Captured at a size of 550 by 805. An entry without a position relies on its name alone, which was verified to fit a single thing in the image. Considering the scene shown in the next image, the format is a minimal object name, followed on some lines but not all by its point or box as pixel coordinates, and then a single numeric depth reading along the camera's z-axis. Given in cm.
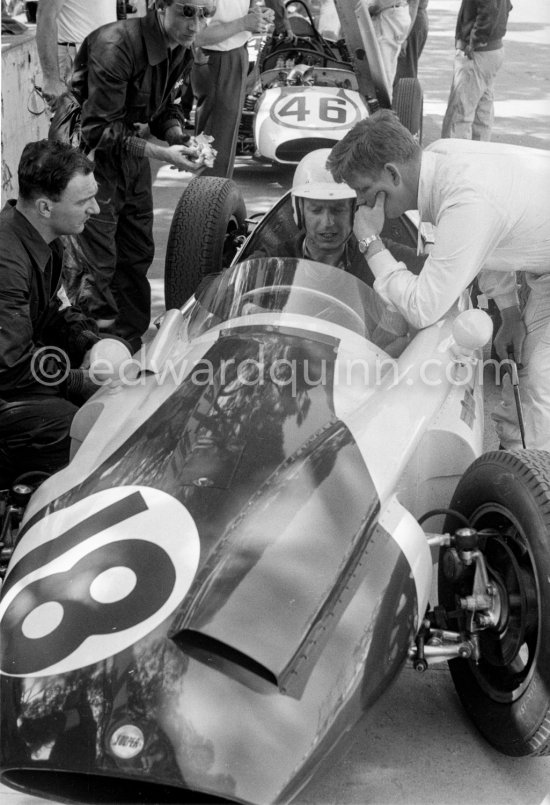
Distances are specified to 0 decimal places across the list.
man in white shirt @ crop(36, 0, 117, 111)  671
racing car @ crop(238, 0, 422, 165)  787
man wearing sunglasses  487
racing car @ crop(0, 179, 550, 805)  222
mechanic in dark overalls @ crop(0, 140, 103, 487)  381
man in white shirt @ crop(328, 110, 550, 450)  334
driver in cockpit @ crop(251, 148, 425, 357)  379
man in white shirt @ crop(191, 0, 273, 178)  726
